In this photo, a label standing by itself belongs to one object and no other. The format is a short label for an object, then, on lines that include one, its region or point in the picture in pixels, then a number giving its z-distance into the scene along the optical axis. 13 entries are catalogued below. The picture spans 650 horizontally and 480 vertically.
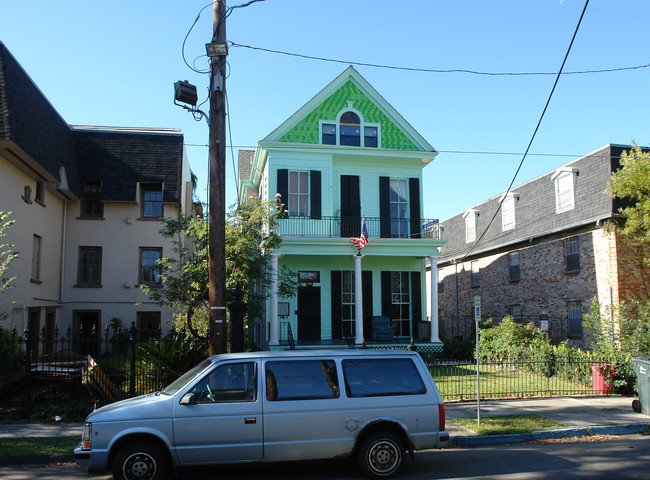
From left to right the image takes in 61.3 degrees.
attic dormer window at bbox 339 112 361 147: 21.83
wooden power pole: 9.66
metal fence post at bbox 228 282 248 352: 10.92
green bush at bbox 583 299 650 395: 13.84
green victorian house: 20.55
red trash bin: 13.81
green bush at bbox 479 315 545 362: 18.12
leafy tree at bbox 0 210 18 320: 11.14
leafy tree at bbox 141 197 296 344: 13.88
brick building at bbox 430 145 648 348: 18.72
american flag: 19.06
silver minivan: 6.73
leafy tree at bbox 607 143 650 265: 16.50
